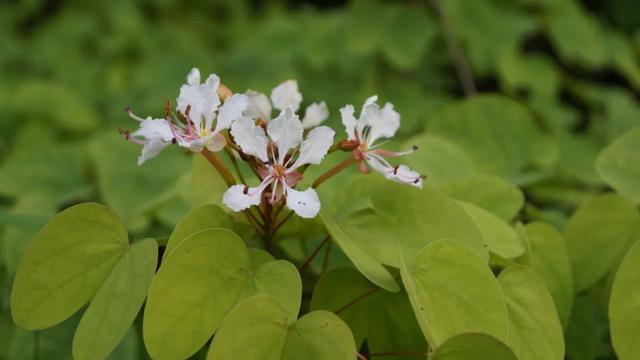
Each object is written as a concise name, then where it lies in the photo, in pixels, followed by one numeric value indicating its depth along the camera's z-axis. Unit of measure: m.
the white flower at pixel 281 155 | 0.34
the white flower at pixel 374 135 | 0.36
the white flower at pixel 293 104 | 0.38
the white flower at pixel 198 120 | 0.35
